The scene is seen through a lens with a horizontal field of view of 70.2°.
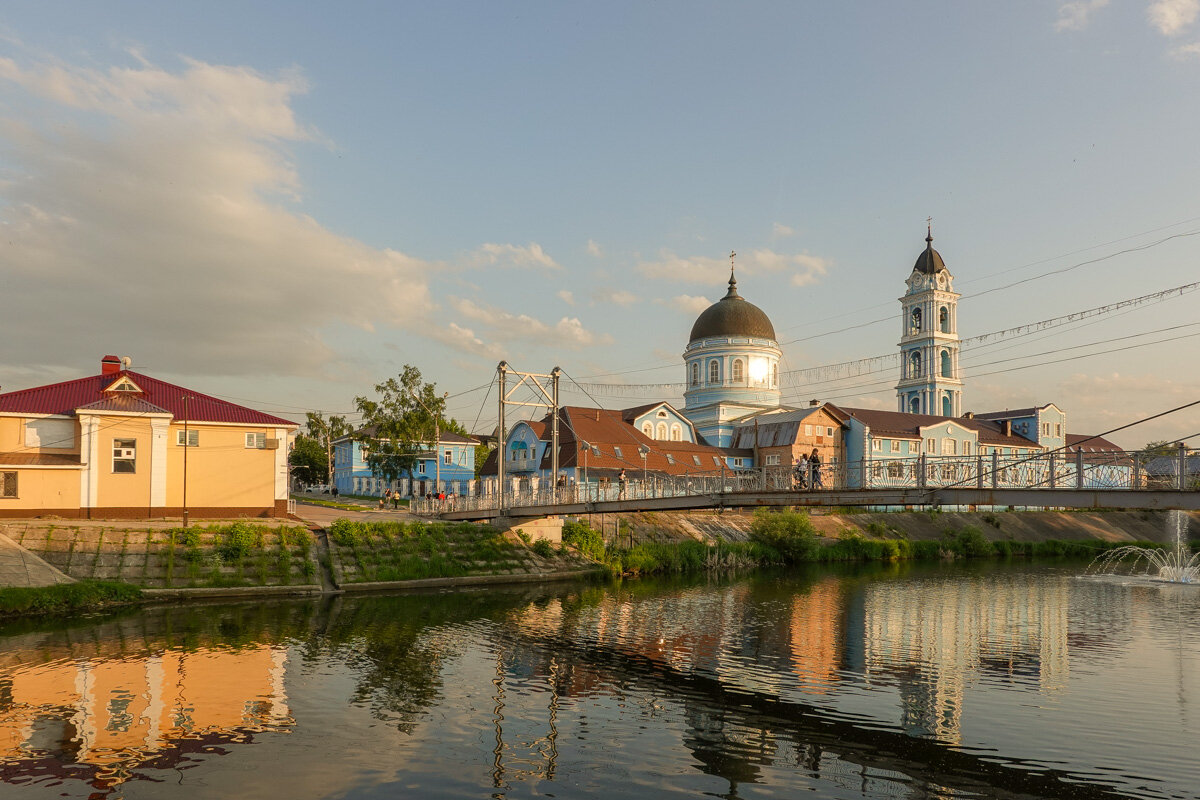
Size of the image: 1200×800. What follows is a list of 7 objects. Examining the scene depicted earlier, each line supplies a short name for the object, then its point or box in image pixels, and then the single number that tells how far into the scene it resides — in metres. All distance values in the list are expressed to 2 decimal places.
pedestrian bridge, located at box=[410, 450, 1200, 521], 22.11
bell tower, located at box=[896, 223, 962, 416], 116.06
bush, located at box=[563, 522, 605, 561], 52.03
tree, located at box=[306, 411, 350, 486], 85.19
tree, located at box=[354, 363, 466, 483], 63.12
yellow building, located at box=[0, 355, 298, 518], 42.62
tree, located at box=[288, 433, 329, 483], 105.50
